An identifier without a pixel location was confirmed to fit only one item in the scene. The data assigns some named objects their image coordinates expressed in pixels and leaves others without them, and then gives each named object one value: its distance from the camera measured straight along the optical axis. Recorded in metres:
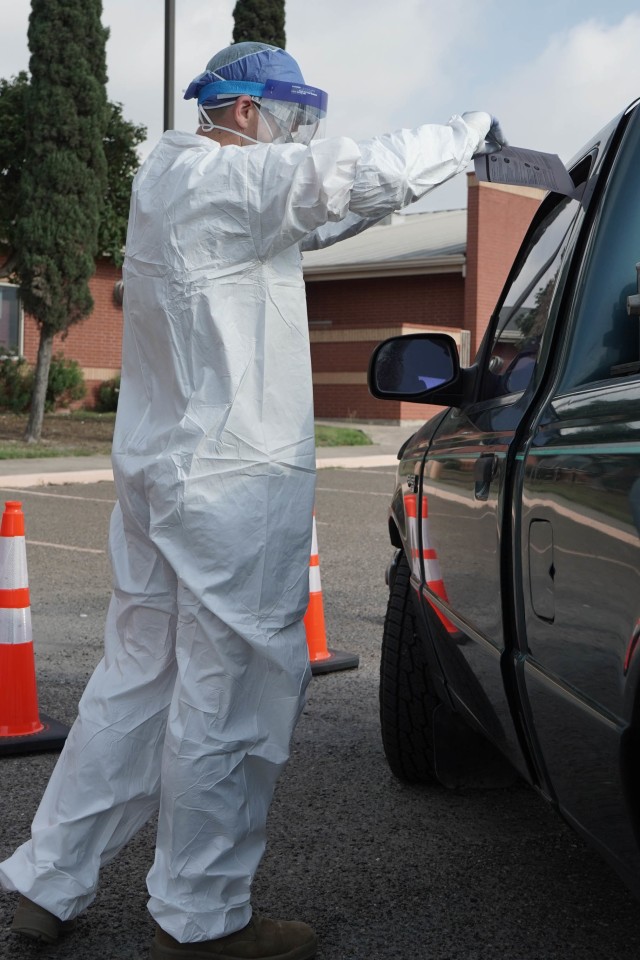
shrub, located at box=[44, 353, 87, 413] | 23.48
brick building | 24.92
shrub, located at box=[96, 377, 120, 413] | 24.63
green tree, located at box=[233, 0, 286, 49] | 21.03
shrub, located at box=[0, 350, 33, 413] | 22.22
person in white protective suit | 2.49
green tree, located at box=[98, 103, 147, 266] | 19.05
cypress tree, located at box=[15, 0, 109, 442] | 17.03
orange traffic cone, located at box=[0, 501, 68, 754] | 4.09
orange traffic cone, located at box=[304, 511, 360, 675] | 5.23
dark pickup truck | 1.92
